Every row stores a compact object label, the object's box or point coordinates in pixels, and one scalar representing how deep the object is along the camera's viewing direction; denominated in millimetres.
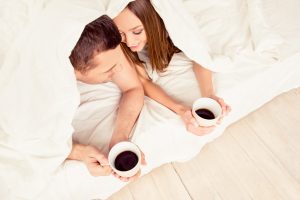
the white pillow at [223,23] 1294
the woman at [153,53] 1019
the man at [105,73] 883
